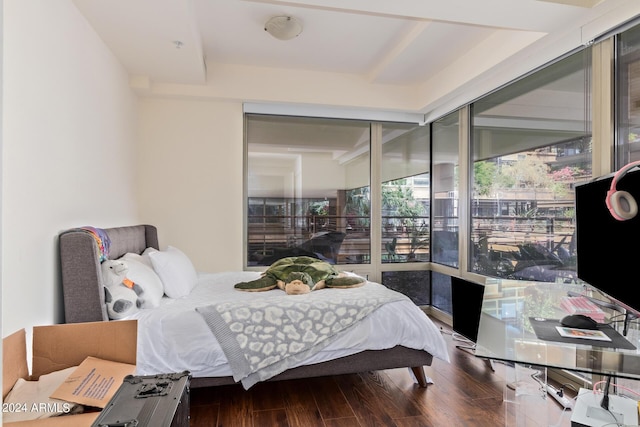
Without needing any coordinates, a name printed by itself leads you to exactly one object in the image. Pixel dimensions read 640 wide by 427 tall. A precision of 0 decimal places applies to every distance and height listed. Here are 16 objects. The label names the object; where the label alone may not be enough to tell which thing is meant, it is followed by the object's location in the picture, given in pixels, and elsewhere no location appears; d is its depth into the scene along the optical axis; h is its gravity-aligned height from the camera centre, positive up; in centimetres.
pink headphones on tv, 123 +3
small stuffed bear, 209 -44
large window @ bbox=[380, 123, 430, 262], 446 +25
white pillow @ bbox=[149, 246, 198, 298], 267 -43
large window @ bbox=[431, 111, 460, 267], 405 +25
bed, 200 -73
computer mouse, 157 -46
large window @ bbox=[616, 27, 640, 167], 221 +69
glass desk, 128 -49
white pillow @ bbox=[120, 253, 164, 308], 229 -42
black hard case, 127 -69
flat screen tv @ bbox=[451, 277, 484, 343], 309 -80
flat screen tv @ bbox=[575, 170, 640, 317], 142 -14
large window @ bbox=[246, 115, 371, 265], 412 +27
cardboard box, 167 -59
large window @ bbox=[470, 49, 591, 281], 263 +33
